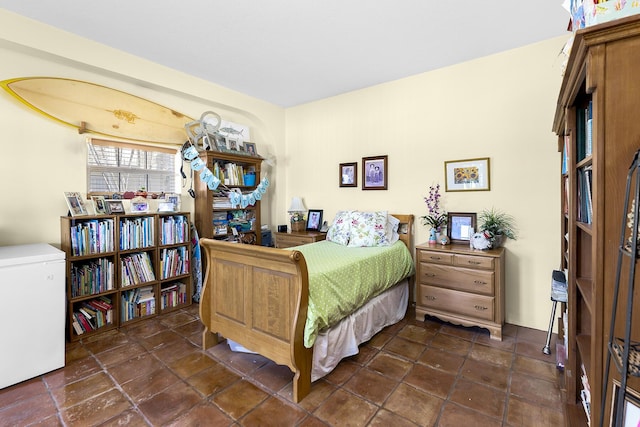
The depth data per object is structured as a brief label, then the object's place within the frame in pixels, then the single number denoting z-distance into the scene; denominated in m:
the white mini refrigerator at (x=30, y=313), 1.92
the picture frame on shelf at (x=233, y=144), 3.74
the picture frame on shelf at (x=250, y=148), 3.94
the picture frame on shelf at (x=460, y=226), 3.05
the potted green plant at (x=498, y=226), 2.83
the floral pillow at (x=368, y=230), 3.17
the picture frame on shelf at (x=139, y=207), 3.02
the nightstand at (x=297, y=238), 3.75
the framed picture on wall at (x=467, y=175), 2.98
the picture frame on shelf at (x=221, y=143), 3.56
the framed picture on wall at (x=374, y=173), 3.61
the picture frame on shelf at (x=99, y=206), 2.79
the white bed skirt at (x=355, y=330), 2.04
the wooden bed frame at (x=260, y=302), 1.84
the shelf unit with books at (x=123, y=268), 2.60
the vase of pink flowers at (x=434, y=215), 3.16
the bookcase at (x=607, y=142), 0.94
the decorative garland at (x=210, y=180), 3.28
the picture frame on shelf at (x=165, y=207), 3.17
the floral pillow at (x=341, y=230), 3.32
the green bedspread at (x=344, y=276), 1.95
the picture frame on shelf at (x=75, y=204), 2.61
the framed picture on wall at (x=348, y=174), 3.86
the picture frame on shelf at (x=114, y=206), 2.84
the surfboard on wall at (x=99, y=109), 2.51
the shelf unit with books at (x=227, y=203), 3.46
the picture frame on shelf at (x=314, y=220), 4.15
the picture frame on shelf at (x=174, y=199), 3.34
